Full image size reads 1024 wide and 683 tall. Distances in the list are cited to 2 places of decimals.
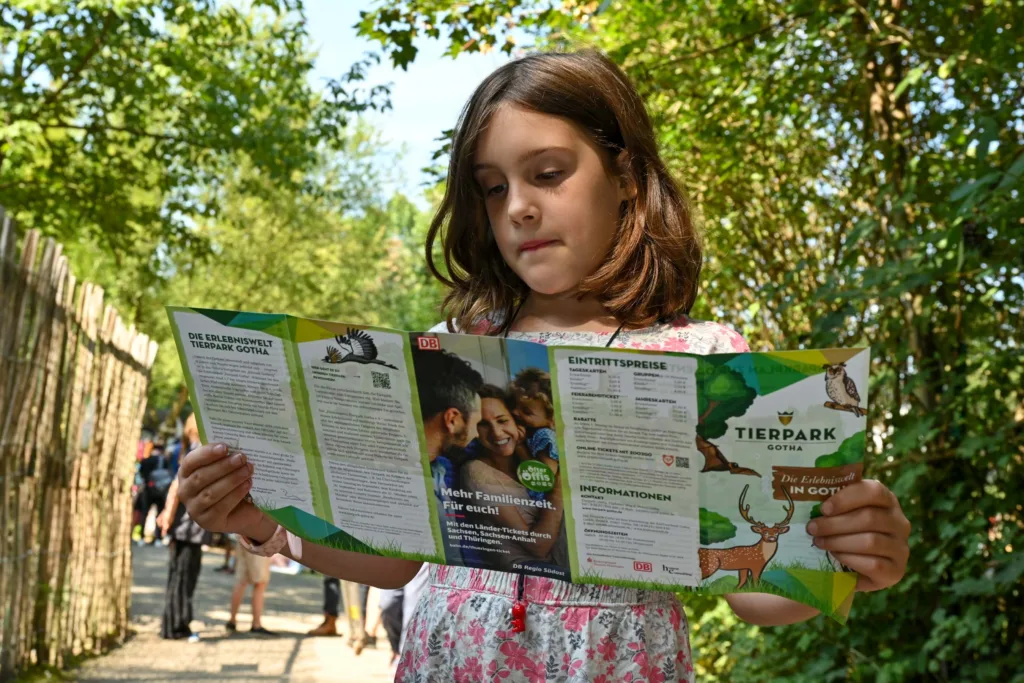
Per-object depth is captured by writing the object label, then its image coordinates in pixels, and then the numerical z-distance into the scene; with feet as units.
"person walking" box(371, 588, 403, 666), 21.84
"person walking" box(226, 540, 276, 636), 35.86
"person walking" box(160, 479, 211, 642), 33.58
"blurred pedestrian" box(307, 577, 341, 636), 36.91
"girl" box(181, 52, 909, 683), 5.98
